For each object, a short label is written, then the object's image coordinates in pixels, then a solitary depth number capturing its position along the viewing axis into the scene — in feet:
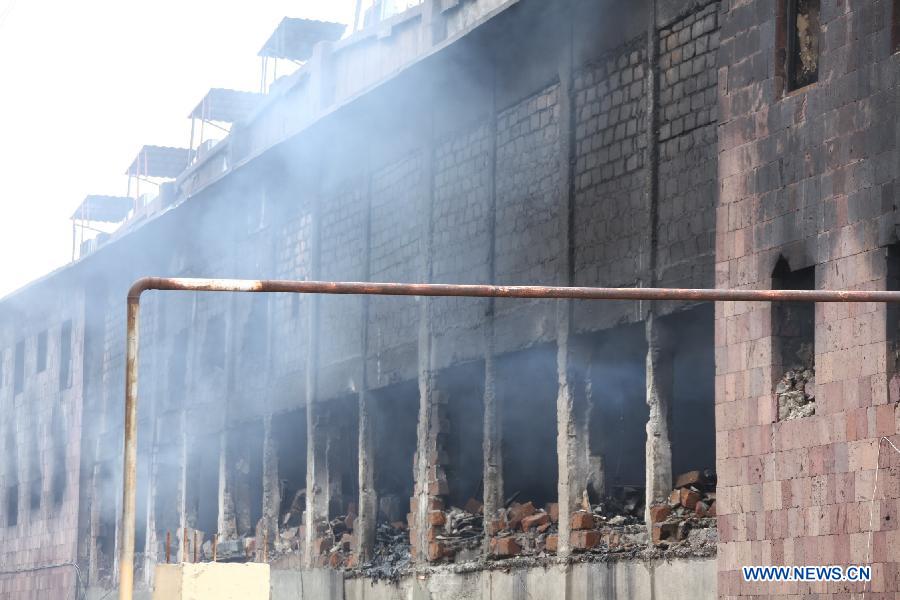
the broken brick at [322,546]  79.87
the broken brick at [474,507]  69.97
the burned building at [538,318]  47.19
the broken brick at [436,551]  68.90
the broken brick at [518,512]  64.18
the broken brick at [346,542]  77.97
